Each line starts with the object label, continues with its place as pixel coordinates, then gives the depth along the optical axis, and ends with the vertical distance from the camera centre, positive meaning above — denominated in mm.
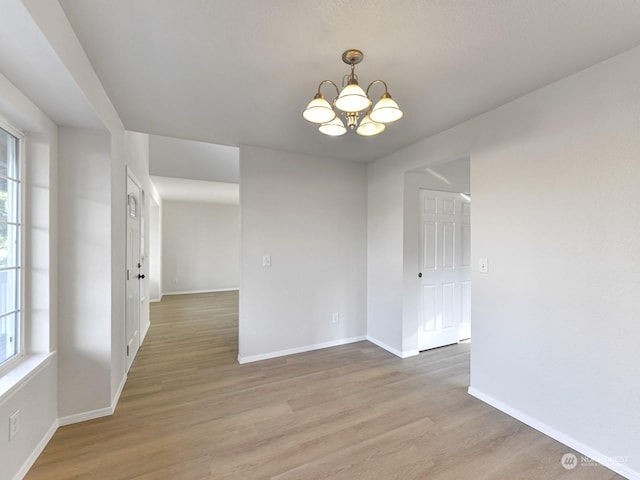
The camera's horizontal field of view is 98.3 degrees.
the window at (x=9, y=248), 1633 -48
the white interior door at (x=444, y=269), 3389 -369
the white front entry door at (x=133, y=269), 2852 -331
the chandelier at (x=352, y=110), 1398 +710
